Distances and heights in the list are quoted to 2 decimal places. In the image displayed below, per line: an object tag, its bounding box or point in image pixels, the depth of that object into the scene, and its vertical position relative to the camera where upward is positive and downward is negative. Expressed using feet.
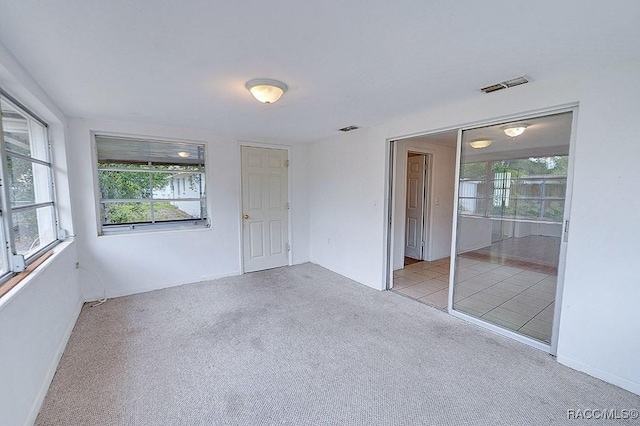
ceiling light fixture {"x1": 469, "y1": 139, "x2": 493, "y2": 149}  9.13 +1.60
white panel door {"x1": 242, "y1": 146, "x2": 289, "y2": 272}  14.85 -1.01
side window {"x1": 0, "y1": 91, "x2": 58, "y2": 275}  5.95 +0.03
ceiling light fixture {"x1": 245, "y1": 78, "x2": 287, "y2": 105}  7.23 +2.67
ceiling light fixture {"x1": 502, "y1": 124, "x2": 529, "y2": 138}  8.28 +1.87
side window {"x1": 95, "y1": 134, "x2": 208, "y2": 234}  11.90 +0.27
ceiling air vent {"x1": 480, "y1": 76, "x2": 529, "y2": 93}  7.20 +2.90
